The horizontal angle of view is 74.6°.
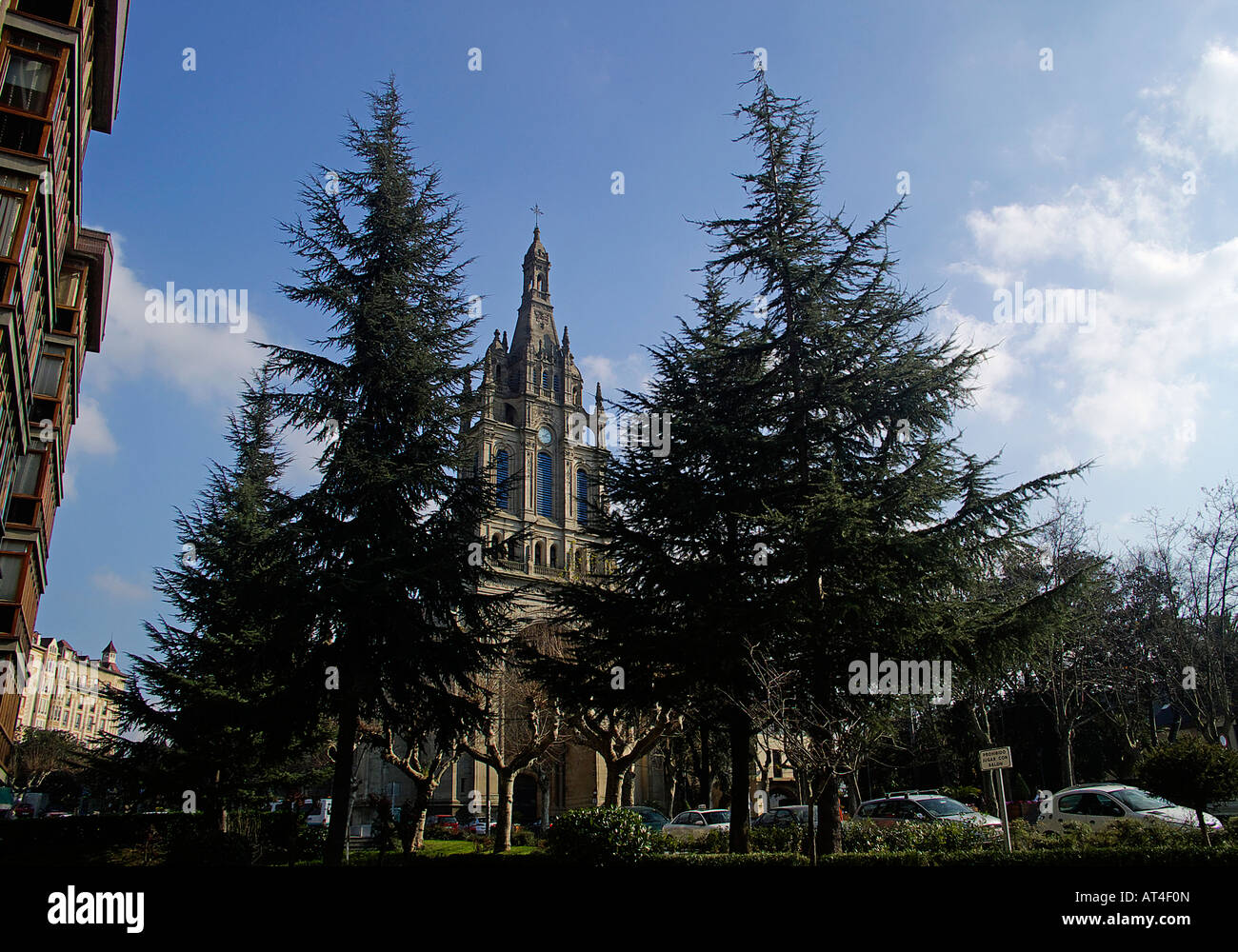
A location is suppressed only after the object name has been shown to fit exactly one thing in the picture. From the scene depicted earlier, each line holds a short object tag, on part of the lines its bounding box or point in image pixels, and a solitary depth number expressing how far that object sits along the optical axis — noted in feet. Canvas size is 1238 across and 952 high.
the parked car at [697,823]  82.69
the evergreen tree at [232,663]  56.49
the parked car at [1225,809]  71.98
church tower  201.98
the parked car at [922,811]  65.59
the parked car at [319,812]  131.66
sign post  48.24
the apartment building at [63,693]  288.92
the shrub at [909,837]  53.21
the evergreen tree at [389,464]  56.54
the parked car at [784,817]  72.83
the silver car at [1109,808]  57.06
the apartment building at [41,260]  48.39
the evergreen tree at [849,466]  51.90
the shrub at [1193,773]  49.83
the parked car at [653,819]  98.37
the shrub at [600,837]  45.83
